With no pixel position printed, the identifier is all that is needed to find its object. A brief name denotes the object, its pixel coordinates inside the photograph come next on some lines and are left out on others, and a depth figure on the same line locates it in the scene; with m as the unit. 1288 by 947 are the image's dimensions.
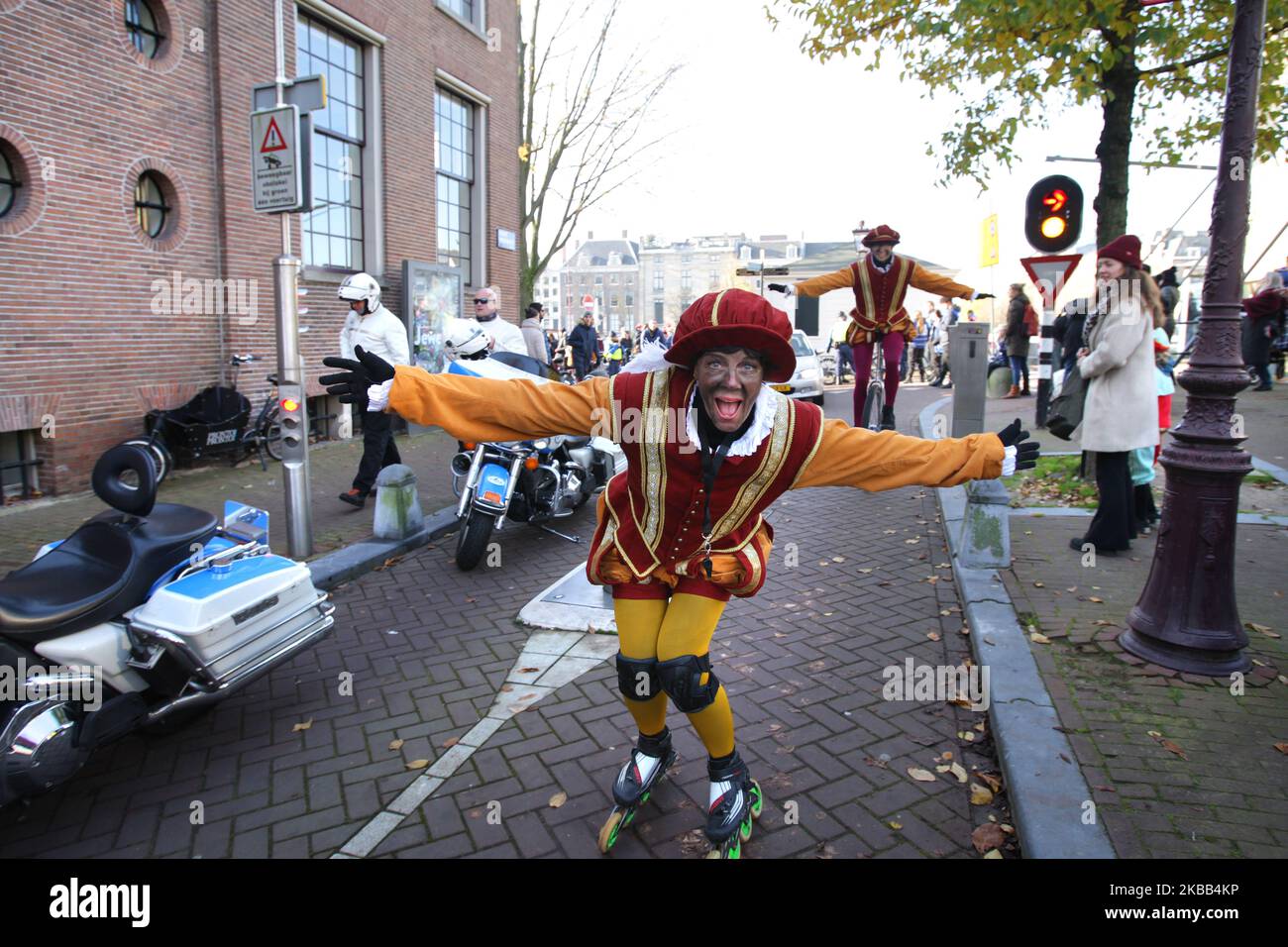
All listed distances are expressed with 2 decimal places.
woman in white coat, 5.25
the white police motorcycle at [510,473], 5.88
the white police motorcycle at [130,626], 2.86
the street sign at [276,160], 5.88
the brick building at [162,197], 7.80
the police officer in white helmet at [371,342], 7.62
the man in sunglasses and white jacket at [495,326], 7.72
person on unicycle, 7.75
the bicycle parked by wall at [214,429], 9.16
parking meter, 6.54
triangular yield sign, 7.37
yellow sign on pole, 9.28
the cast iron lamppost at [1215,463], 3.83
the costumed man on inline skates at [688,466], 2.74
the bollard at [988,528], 5.39
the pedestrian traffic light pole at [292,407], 6.05
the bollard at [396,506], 6.46
